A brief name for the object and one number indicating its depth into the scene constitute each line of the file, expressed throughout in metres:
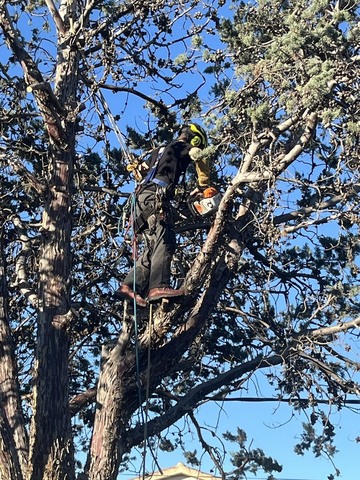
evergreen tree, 7.78
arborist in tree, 8.00
